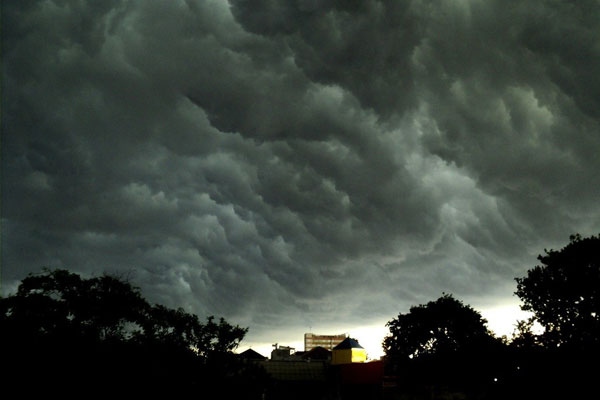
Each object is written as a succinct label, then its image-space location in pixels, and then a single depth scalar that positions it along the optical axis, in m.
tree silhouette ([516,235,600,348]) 40.78
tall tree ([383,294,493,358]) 63.91
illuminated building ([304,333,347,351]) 176.25
